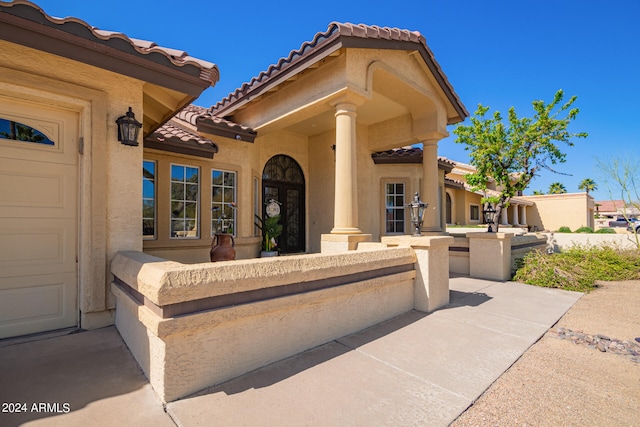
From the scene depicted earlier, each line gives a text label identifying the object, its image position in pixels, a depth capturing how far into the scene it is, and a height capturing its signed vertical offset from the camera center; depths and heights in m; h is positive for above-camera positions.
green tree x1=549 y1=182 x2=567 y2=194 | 41.50 +3.91
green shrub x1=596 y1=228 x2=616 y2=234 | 20.56 -1.14
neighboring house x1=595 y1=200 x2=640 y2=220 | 45.39 +0.69
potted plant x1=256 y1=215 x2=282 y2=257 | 8.23 -0.44
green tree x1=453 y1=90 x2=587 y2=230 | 10.73 +2.68
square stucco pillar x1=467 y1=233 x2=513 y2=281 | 7.46 -1.06
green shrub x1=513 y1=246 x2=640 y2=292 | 6.84 -1.38
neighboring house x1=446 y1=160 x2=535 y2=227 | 20.19 +0.74
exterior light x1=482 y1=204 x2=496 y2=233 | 7.32 +0.04
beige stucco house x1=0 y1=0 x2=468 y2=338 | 3.43 +1.35
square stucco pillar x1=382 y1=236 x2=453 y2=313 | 4.81 -0.90
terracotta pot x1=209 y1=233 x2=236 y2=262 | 4.91 -0.53
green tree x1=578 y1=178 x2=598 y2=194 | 42.28 +4.42
